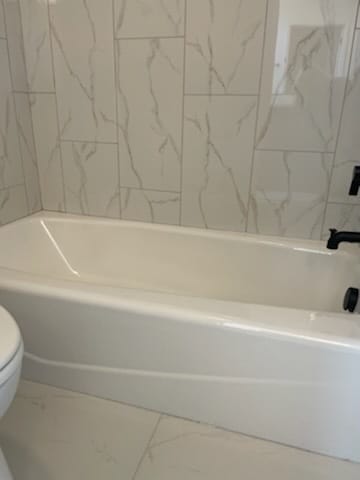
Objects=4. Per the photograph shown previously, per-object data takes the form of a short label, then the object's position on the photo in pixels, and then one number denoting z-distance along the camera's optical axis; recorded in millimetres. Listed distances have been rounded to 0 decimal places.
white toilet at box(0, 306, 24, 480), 783
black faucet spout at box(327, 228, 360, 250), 1238
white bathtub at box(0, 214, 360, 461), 993
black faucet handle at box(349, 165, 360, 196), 1176
